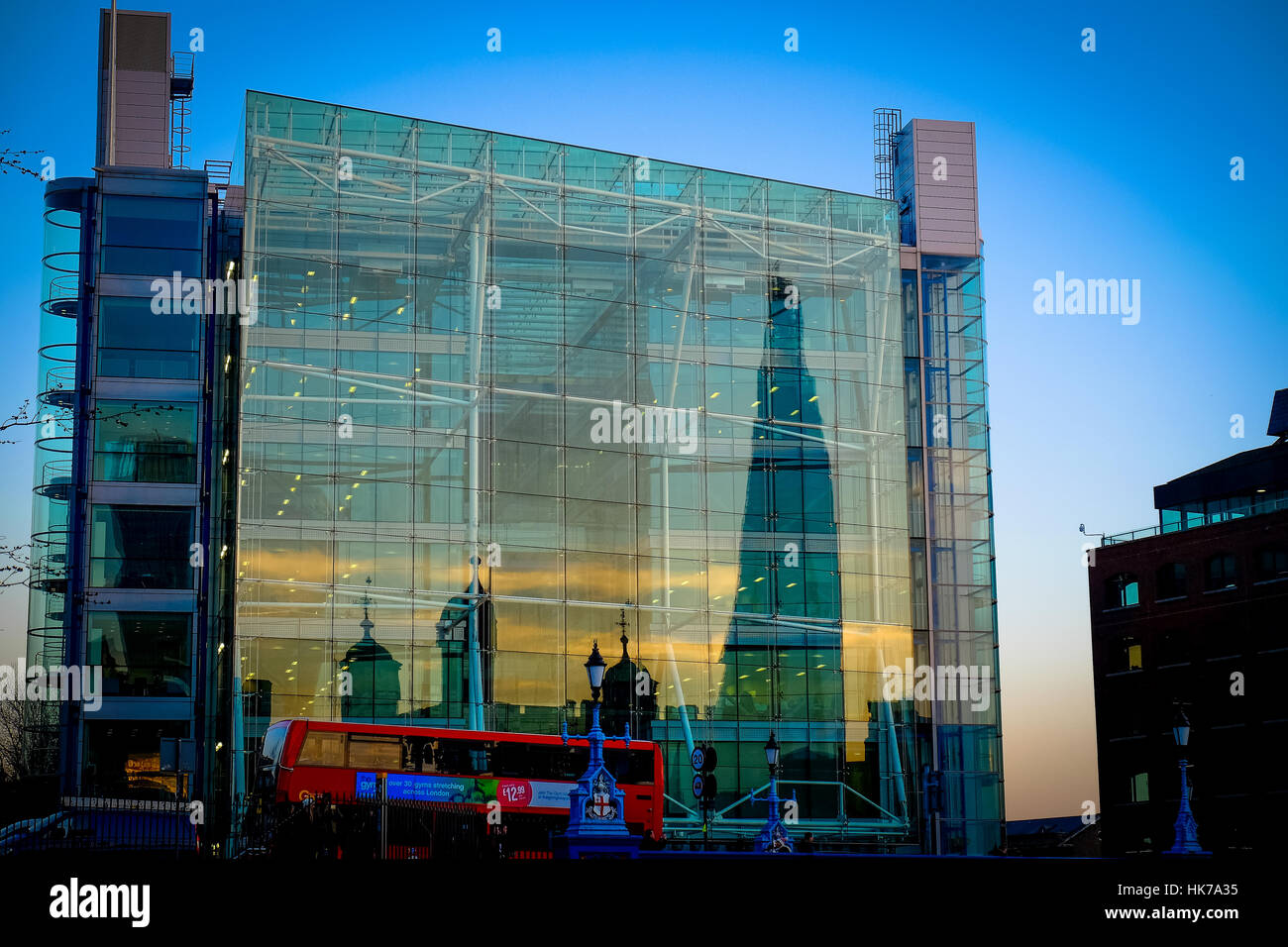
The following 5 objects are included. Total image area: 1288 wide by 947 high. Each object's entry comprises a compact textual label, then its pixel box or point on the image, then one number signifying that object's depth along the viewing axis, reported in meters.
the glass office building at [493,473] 46.69
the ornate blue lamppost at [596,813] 27.33
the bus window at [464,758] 40.38
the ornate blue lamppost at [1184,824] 38.41
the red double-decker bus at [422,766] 39.19
